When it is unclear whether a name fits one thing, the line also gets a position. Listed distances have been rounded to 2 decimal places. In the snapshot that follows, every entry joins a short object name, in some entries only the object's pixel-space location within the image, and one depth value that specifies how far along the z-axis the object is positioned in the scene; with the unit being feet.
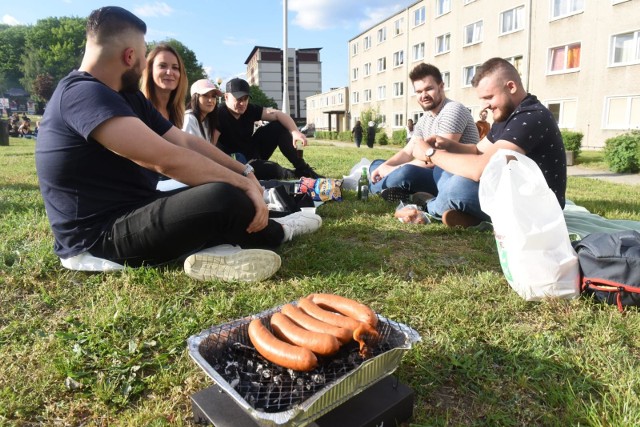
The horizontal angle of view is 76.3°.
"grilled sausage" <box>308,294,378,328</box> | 5.26
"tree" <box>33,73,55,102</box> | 181.80
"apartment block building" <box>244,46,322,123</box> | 321.93
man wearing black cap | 20.03
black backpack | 7.51
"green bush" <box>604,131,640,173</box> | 37.36
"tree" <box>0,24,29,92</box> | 250.37
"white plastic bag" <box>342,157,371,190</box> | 20.90
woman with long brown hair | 14.79
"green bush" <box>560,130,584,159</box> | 49.29
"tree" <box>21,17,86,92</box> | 222.63
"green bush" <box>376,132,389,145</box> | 104.02
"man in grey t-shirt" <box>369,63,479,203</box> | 15.59
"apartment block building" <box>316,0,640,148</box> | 58.90
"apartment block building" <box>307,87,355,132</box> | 165.68
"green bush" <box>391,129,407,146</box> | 94.79
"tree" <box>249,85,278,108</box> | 246.97
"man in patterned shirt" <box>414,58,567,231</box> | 10.81
